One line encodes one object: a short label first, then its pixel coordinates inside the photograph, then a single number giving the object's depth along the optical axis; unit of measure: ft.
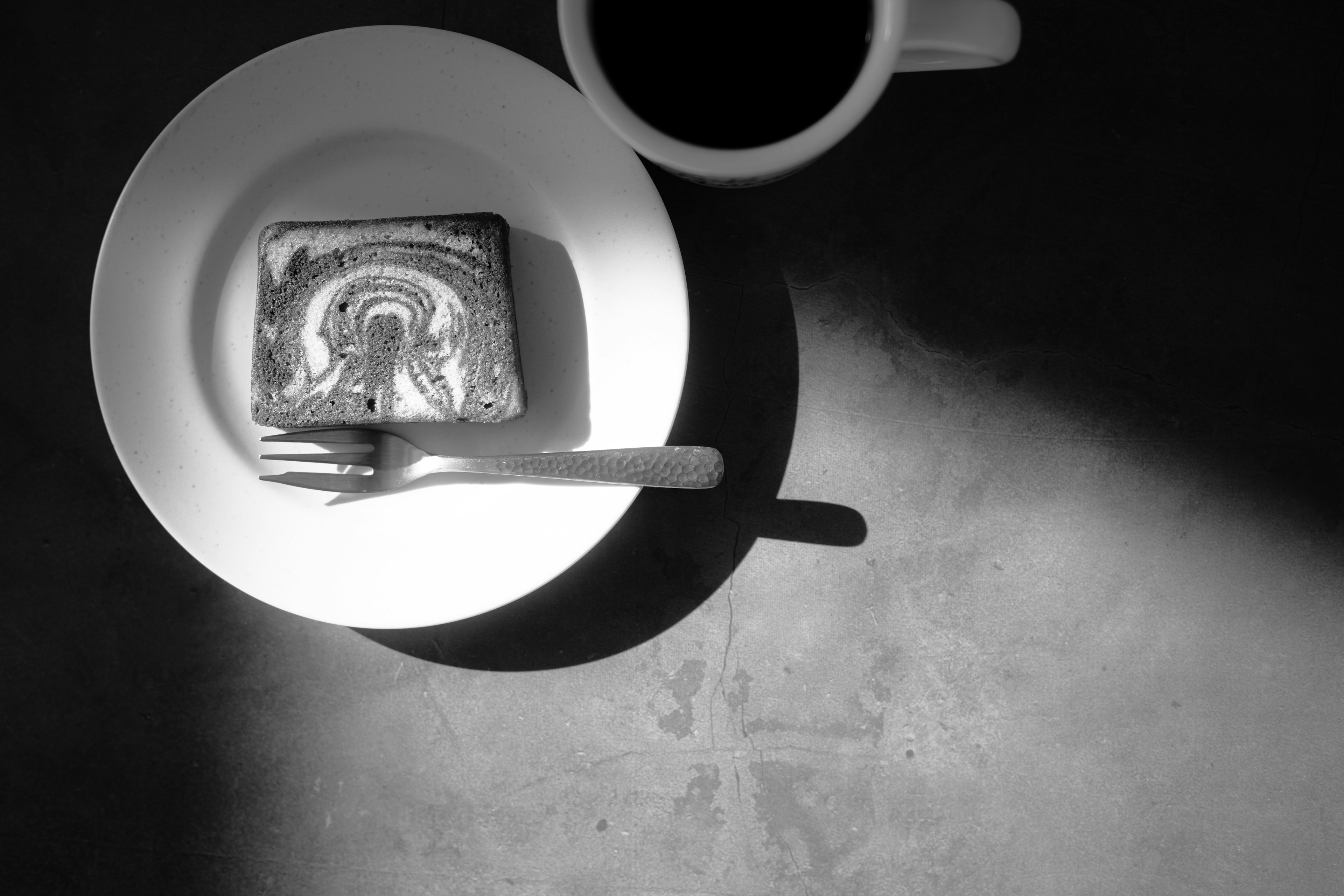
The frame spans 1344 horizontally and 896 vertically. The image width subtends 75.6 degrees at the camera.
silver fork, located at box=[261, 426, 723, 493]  2.22
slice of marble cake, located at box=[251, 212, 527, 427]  2.34
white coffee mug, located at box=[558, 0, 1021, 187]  1.62
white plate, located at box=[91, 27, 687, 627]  2.27
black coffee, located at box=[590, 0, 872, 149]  1.74
